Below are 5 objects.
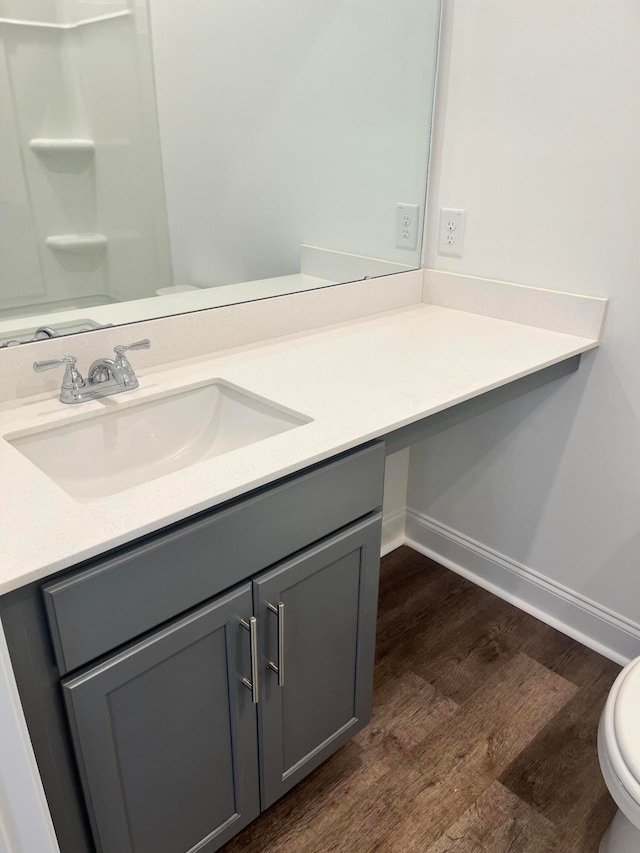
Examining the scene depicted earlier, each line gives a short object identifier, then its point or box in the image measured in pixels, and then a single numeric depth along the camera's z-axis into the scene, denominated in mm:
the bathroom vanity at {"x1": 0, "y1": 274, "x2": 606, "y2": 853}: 851
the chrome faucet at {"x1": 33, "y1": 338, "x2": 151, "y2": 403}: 1231
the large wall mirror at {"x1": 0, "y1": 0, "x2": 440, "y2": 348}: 1203
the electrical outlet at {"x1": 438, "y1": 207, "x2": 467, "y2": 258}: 1827
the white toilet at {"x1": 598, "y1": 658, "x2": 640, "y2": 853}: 1014
